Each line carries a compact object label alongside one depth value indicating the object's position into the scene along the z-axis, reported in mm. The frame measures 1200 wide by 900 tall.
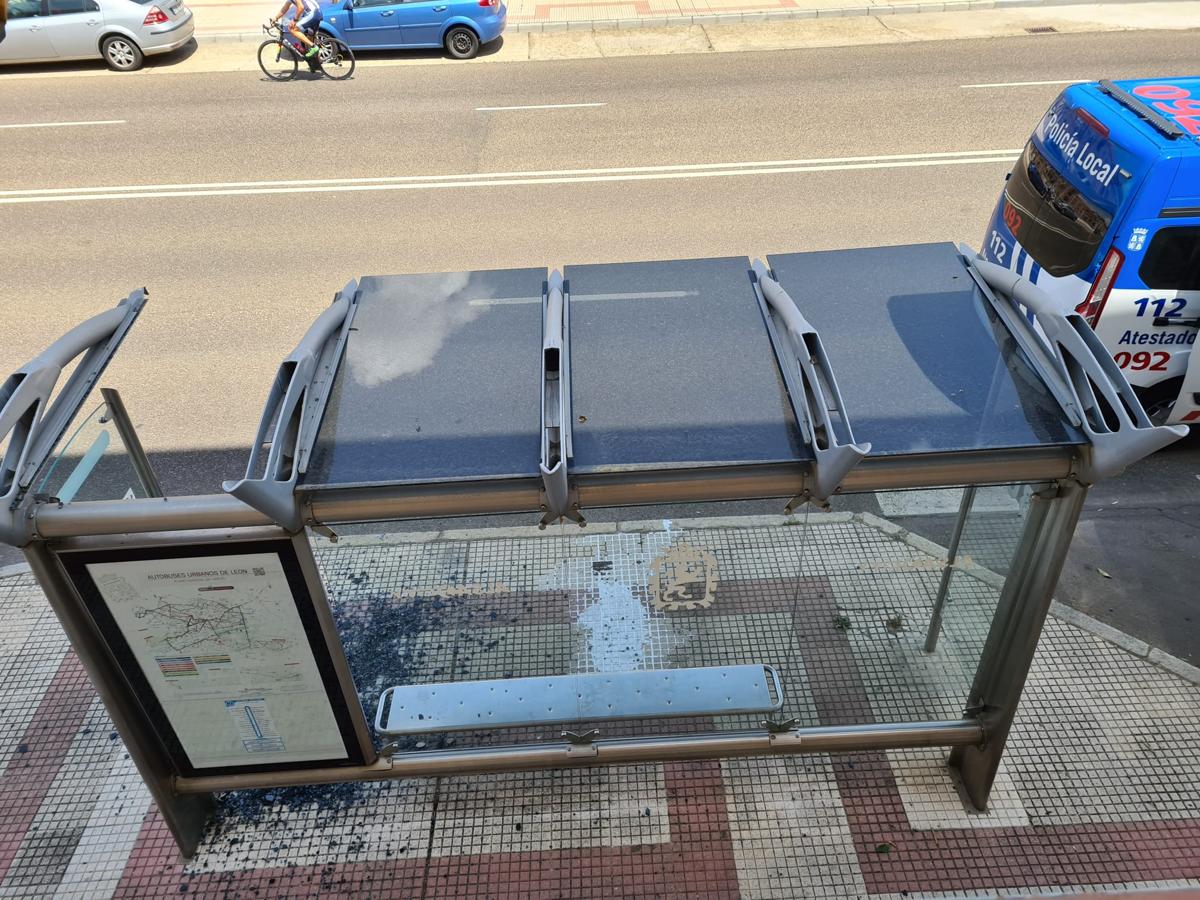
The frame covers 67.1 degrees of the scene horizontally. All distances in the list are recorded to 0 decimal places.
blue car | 13883
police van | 5582
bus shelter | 3092
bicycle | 13609
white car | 13758
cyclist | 13242
